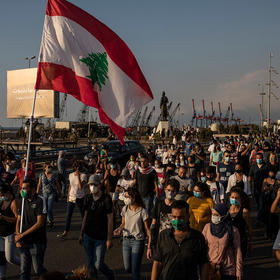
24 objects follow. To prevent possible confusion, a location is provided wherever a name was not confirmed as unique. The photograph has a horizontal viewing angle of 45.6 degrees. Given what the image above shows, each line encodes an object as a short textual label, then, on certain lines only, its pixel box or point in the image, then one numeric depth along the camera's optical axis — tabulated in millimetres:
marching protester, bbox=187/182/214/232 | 5102
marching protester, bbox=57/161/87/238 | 7254
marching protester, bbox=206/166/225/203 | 6973
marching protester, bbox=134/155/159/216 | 7552
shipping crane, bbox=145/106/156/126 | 139225
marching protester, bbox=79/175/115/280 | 4629
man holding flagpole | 4484
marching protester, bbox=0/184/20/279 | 4805
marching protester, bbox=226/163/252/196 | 7610
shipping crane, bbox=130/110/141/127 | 130913
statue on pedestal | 63106
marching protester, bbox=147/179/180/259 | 4812
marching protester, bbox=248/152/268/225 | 9070
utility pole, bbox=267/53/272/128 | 40322
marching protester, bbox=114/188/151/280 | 4570
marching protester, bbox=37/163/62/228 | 7867
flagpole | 4425
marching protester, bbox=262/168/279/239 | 7076
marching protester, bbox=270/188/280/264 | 4184
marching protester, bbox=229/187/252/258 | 4922
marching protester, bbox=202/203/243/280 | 3754
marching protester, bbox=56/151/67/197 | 12117
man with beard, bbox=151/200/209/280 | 3158
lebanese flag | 5496
